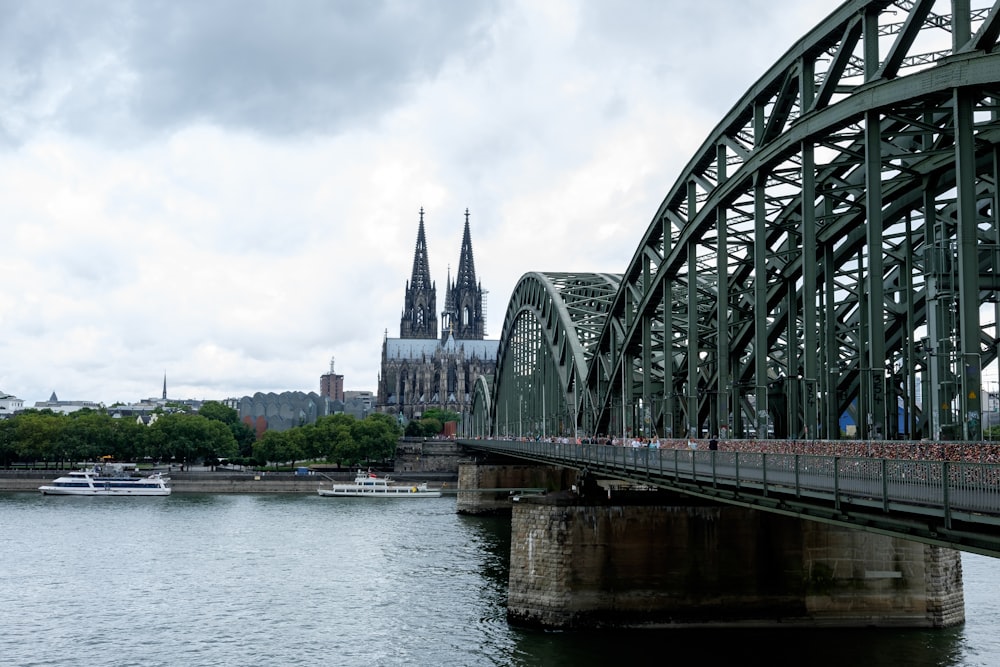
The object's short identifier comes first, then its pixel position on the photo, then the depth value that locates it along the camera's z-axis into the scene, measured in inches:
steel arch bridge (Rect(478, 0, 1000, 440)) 1074.1
